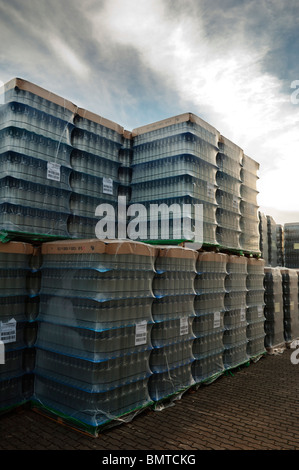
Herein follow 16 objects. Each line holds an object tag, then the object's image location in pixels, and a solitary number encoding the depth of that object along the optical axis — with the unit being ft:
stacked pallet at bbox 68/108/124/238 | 19.64
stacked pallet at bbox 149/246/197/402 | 16.84
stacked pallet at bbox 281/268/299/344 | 32.78
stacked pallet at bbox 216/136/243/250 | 24.21
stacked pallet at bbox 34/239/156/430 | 13.85
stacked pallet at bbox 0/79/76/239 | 16.46
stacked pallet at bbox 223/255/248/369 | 23.15
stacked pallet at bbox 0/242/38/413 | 15.29
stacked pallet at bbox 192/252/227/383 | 19.97
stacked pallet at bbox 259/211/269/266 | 39.78
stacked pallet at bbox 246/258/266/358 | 26.21
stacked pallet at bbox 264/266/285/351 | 29.55
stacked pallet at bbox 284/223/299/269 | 44.93
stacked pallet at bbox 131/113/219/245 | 20.76
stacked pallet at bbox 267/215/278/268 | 43.19
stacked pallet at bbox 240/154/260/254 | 27.20
